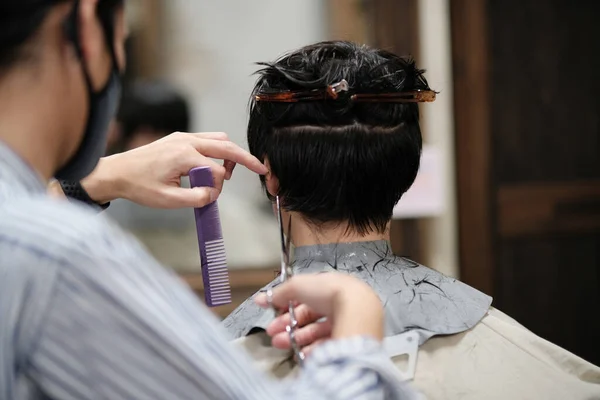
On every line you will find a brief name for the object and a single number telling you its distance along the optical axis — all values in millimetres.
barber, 1024
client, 1328
